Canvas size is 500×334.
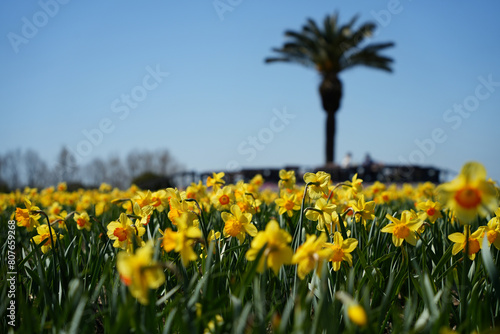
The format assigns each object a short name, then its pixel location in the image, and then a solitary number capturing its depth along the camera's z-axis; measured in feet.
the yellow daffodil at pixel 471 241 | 5.28
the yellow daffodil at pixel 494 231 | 5.24
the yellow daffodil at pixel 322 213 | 5.88
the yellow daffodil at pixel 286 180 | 8.83
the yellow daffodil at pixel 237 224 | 5.17
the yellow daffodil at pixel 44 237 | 6.61
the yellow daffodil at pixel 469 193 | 3.23
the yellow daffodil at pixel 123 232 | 5.32
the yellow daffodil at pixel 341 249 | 4.91
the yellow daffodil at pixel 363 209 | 6.55
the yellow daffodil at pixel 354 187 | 7.79
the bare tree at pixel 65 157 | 71.03
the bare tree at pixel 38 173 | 90.94
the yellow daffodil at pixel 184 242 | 3.47
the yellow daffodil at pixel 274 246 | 3.50
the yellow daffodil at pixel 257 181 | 11.92
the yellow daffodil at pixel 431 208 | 6.81
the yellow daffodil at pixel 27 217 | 6.93
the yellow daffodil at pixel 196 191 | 8.94
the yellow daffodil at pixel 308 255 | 3.52
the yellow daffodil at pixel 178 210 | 5.21
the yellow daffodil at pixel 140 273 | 2.79
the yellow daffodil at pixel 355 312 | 2.45
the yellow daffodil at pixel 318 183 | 6.61
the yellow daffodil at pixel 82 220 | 7.25
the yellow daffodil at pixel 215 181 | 8.88
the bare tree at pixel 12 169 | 93.04
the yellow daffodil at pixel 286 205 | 7.11
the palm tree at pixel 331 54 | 64.49
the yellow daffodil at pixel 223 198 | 7.20
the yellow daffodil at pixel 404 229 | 5.51
